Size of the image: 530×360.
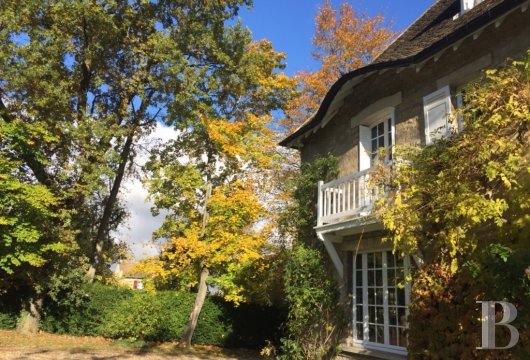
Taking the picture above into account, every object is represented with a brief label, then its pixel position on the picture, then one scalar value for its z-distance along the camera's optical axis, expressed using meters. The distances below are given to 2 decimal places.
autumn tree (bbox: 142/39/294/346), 14.08
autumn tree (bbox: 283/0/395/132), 21.27
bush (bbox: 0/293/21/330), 16.44
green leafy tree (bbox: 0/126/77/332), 13.63
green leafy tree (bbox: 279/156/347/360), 9.67
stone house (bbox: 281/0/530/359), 7.59
